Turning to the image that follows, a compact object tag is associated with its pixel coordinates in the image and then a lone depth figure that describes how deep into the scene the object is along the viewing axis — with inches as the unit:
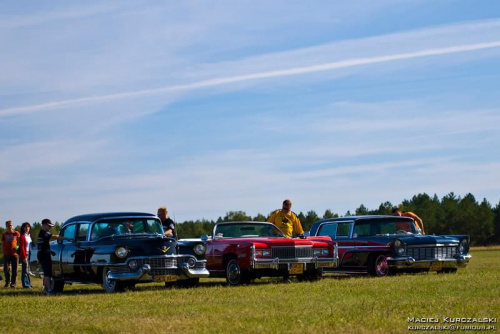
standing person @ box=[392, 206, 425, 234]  956.4
